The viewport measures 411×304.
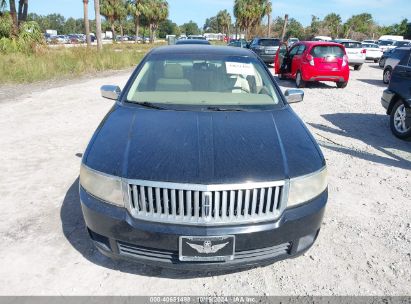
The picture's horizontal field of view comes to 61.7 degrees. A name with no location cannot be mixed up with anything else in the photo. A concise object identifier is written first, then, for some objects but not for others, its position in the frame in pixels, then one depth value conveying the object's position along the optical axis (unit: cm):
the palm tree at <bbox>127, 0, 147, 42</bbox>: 5762
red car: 1135
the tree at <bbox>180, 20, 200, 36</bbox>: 13214
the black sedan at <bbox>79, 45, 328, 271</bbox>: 221
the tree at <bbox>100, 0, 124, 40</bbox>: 5544
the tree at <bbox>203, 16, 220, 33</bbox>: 13875
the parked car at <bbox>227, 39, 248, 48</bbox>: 2408
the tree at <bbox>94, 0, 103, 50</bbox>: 2138
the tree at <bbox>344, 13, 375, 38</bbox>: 6552
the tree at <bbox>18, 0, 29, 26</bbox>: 1903
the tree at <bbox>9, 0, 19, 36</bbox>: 1678
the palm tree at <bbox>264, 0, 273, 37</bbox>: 5493
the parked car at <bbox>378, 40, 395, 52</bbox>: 2661
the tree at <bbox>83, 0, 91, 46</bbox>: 2309
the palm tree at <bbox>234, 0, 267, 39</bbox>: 5566
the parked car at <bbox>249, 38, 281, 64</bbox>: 1959
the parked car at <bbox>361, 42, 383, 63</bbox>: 2458
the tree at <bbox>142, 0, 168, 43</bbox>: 6041
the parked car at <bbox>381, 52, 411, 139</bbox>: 615
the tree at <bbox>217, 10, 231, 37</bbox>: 9612
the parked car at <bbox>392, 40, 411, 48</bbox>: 2546
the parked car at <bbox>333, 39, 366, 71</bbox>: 1855
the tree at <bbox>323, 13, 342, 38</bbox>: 6612
